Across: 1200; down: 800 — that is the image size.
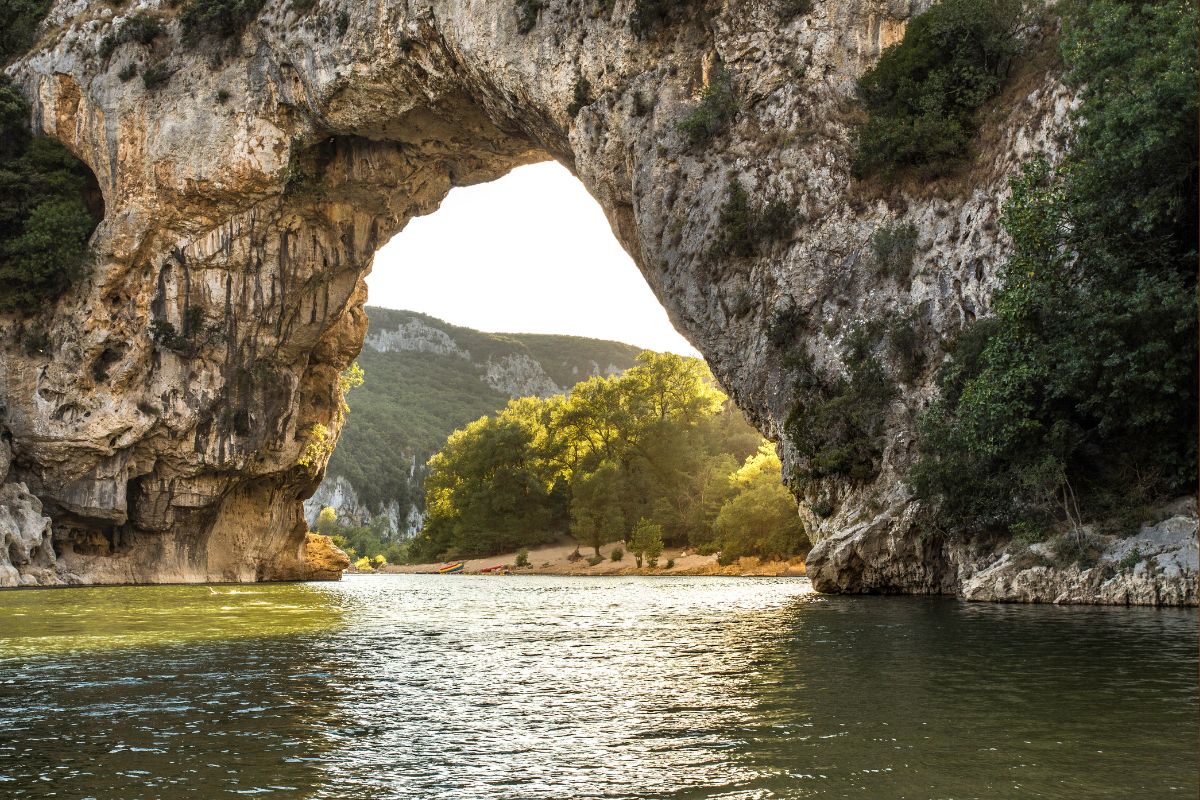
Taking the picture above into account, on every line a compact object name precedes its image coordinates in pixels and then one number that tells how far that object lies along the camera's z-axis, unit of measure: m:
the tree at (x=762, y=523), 53.56
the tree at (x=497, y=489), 77.31
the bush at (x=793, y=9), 33.12
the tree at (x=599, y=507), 65.94
